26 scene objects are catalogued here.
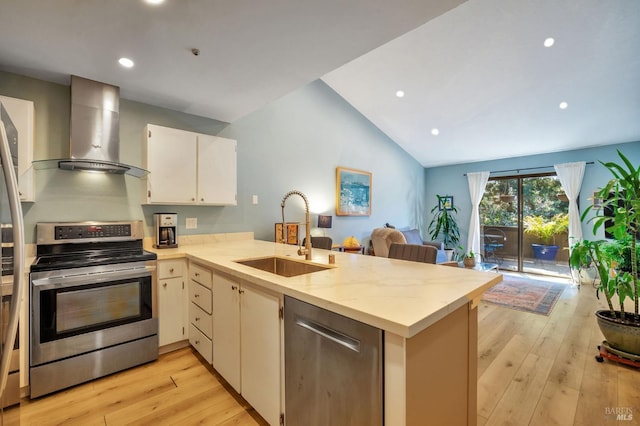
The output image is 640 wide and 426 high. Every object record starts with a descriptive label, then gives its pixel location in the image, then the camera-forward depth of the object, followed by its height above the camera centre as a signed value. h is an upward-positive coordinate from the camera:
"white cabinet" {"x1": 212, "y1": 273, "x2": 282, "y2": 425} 1.43 -0.75
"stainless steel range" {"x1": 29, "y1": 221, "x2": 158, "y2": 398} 1.84 -0.68
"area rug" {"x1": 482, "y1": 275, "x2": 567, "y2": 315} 3.63 -1.18
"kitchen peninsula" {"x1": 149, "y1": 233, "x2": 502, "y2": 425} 0.92 -0.36
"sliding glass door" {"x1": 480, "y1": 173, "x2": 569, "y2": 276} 5.28 -0.19
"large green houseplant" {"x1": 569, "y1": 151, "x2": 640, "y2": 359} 2.16 -0.51
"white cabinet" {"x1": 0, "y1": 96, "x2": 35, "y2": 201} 2.07 +0.57
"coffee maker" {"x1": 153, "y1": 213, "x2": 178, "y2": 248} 2.69 -0.17
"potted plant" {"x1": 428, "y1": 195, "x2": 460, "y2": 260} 6.33 -0.31
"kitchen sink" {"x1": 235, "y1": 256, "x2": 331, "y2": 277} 1.99 -0.40
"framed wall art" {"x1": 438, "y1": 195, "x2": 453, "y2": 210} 6.52 +0.29
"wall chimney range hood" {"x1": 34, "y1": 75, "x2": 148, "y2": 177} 2.27 +0.71
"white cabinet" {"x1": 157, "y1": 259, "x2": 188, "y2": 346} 2.33 -0.75
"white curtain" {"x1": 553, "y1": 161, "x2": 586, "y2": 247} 4.87 +0.45
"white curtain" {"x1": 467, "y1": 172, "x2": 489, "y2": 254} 6.05 +0.04
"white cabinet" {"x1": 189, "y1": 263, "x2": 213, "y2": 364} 2.10 -0.78
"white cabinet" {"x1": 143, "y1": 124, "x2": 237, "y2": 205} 2.64 +0.46
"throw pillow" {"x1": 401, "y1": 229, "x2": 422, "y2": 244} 5.70 -0.47
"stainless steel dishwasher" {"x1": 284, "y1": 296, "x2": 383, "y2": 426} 0.97 -0.61
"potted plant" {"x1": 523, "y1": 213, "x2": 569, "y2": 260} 5.23 -0.30
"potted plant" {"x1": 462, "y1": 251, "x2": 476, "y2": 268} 5.08 -0.87
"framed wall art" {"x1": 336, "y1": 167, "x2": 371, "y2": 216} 4.89 +0.40
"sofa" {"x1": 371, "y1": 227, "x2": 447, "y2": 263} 4.71 -0.45
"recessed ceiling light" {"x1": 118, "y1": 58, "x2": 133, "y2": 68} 2.06 +1.13
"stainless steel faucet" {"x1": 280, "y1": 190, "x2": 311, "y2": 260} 1.97 -0.22
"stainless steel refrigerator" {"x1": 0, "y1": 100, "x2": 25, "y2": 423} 0.92 -0.18
